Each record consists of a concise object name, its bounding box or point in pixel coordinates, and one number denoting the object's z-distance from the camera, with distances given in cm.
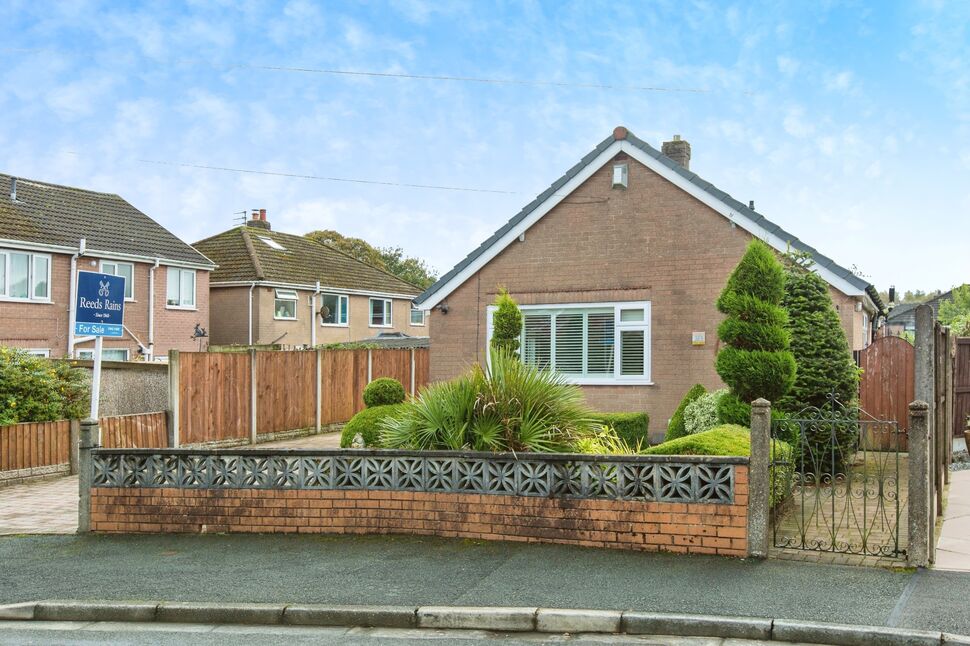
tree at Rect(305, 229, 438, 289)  5894
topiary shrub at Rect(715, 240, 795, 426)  1171
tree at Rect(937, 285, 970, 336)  7096
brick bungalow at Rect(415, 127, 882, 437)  1602
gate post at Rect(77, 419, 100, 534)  995
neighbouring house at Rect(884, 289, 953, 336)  6738
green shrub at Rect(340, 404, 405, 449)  1390
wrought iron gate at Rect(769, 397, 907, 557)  780
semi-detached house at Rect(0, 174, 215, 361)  2578
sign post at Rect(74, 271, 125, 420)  1055
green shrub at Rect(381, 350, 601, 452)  909
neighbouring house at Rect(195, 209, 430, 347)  3447
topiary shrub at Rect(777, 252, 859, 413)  1238
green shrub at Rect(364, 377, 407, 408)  1572
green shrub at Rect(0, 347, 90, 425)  1463
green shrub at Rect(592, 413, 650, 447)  1435
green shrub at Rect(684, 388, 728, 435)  1288
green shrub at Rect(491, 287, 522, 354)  1562
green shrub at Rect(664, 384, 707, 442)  1355
